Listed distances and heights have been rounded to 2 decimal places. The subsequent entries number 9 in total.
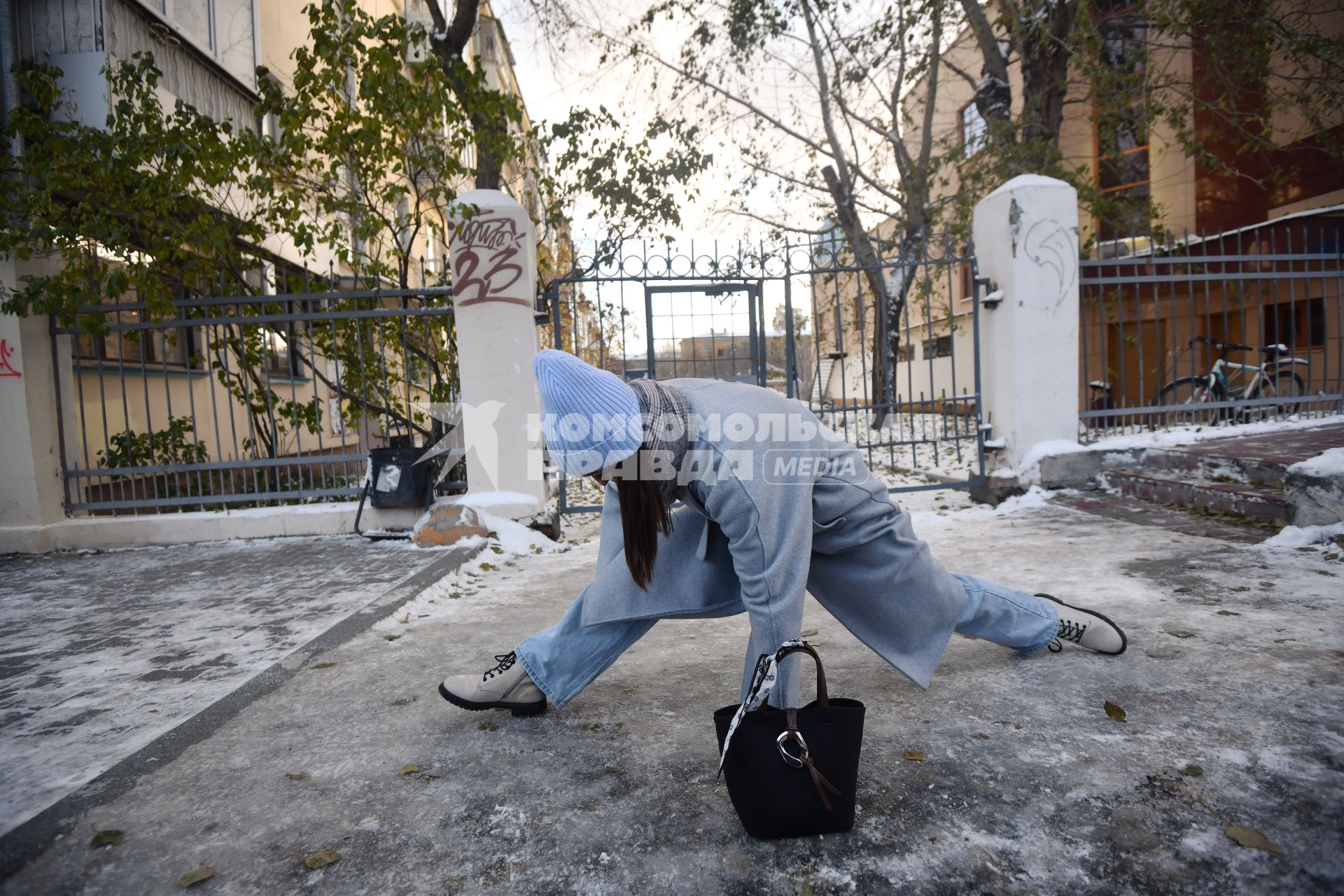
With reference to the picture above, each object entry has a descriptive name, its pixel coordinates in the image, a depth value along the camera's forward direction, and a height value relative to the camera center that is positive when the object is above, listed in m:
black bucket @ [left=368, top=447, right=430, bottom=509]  6.18 -0.35
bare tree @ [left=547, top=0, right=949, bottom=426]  11.42 +4.98
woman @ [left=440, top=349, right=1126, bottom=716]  1.82 -0.35
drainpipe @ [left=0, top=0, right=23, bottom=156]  6.10 +3.00
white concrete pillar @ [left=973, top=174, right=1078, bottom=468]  6.93 +0.86
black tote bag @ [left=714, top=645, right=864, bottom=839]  1.69 -0.77
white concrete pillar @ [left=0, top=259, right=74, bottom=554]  6.13 +0.13
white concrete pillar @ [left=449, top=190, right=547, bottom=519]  6.23 +0.72
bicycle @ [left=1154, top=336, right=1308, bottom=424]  8.12 +0.09
